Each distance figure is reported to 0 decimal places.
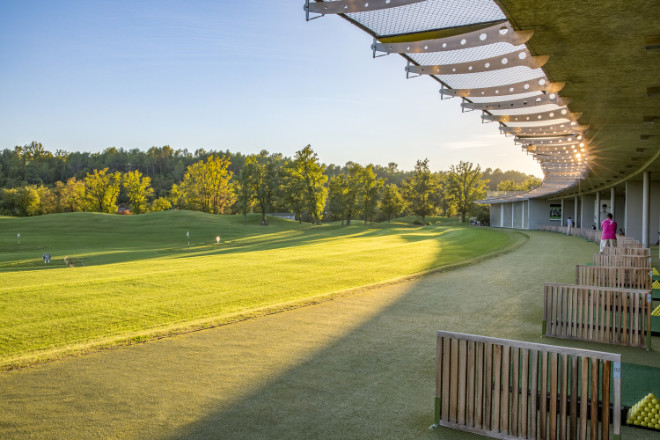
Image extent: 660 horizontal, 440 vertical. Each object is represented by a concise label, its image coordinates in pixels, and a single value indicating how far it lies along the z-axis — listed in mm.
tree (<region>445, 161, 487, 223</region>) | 84625
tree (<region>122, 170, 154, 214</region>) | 76500
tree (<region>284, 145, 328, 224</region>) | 63594
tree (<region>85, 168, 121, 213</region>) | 73375
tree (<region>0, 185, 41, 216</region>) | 69312
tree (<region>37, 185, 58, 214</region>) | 73312
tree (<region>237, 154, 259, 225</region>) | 63812
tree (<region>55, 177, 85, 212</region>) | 74750
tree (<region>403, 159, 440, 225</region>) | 79500
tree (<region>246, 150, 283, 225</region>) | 64938
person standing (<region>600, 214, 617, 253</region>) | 15438
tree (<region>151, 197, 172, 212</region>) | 82750
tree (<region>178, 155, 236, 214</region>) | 75125
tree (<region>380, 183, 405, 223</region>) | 78375
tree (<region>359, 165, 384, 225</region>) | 73250
